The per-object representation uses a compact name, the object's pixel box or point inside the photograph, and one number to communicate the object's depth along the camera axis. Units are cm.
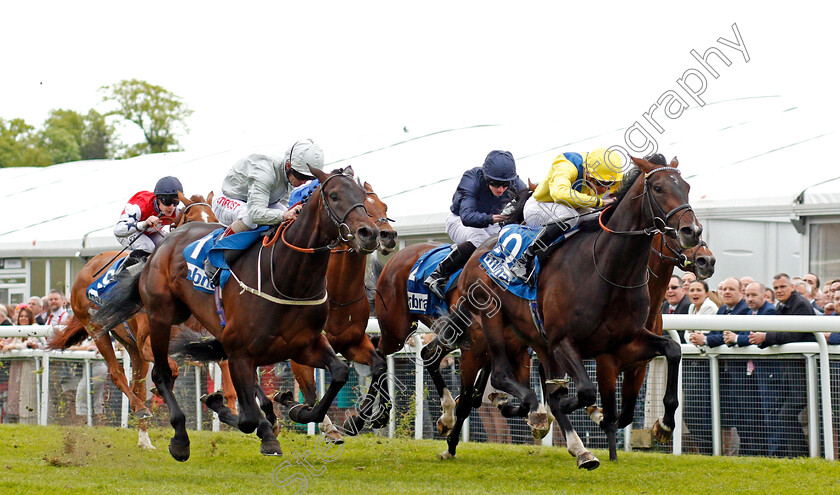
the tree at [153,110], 11175
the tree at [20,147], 10956
